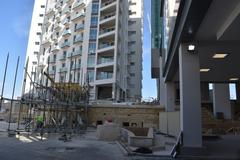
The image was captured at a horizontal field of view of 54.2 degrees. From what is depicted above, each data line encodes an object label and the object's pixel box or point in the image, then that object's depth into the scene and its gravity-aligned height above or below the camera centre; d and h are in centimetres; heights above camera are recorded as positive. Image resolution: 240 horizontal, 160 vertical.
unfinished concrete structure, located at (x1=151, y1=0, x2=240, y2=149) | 630 +255
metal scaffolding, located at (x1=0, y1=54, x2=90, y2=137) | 1681 +30
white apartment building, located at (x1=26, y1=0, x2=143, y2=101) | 3903 +1292
